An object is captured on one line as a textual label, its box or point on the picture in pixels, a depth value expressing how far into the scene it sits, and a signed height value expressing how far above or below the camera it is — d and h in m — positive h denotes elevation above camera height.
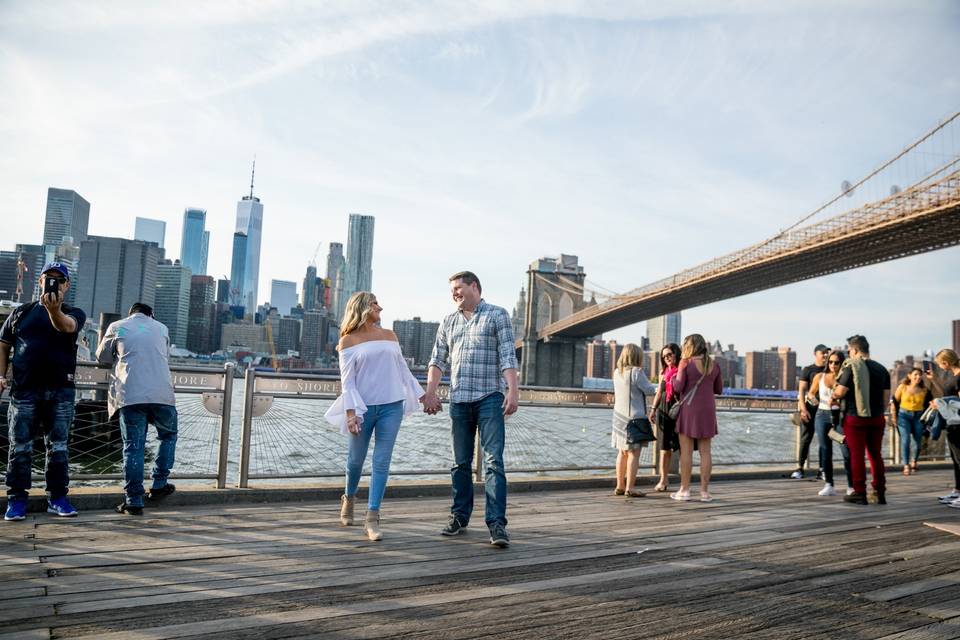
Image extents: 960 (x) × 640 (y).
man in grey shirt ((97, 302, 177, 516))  4.35 -0.15
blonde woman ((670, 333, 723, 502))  5.81 -0.08
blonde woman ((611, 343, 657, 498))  5.77 -0.15
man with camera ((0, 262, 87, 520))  4.06 -0.10
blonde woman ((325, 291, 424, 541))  3.92 -0.06
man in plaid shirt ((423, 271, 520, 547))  3.88 -0.02
